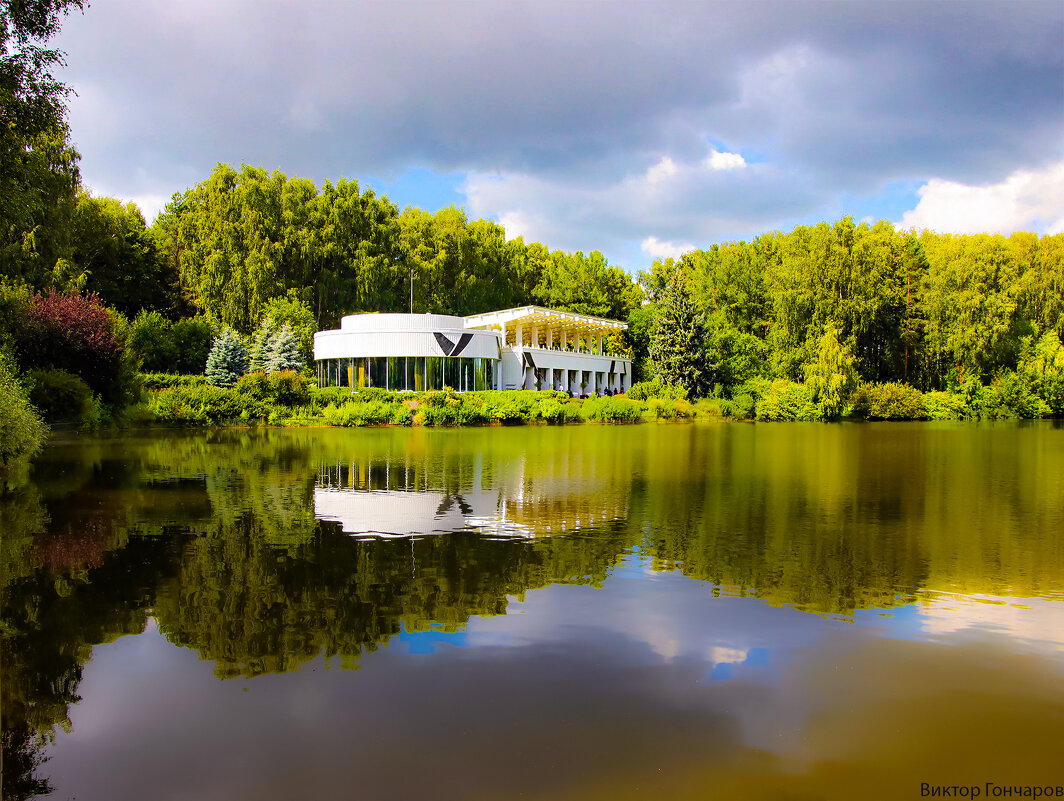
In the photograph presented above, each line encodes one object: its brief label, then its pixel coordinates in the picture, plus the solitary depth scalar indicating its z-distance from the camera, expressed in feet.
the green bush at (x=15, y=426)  50.60
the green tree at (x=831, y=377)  158.40
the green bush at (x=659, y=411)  148.05
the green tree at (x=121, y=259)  177.78
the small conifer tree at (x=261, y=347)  150.41
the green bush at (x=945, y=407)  170.71
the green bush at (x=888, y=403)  166.30
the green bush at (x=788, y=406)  161.17
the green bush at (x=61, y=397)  87.45
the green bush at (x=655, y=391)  167.02
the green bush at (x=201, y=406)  114.01
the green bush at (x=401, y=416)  124.26
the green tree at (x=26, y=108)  59.47
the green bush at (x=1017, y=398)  166.61
